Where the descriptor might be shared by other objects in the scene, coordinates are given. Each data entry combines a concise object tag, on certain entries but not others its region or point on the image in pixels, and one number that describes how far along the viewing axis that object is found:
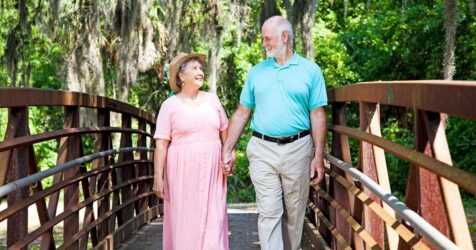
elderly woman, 5.16
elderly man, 4.88
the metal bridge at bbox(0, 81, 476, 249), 2.65
